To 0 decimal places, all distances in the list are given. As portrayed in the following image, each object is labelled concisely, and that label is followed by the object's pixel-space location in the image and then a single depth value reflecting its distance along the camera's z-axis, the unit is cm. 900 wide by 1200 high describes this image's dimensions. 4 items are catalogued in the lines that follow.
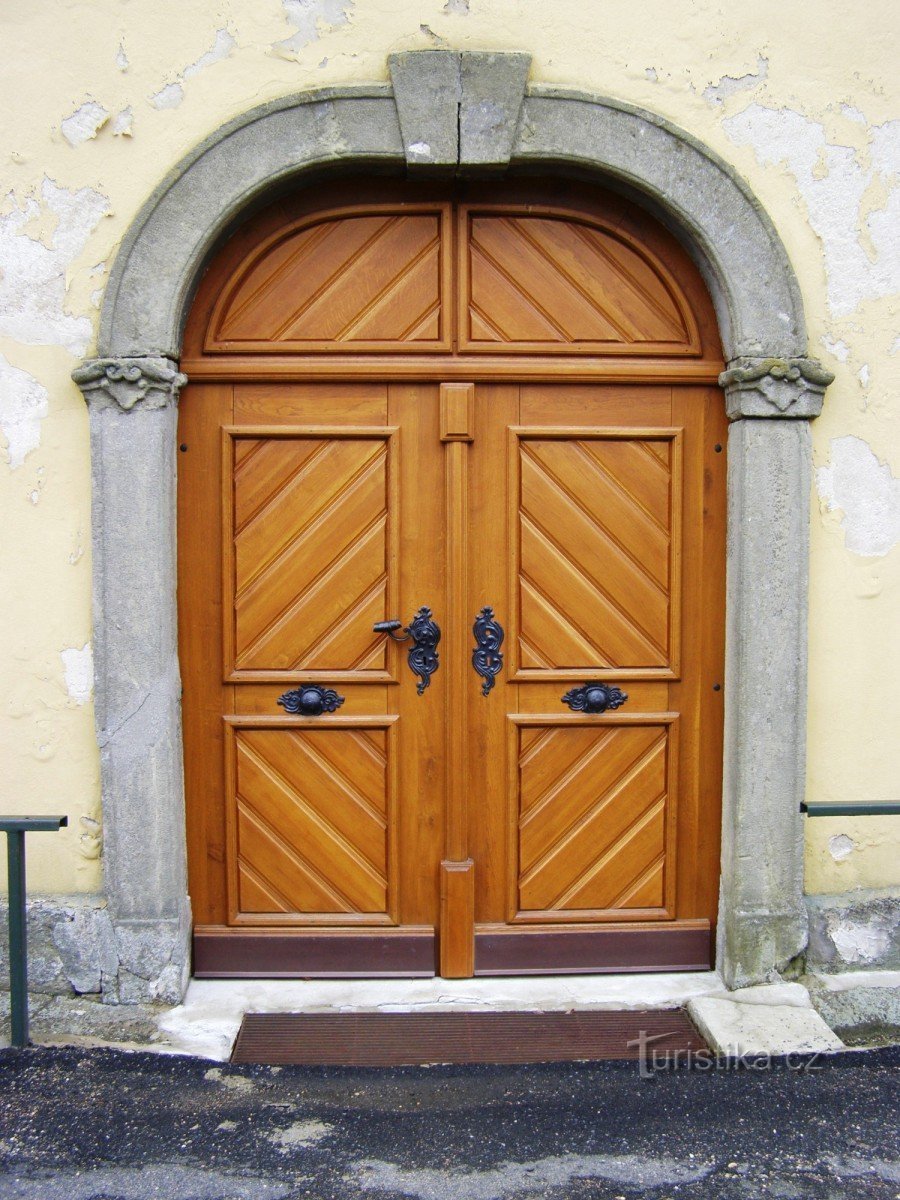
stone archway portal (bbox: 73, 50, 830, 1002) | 342
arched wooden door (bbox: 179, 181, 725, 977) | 367
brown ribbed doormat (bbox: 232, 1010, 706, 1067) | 328
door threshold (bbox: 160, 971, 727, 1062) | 353
